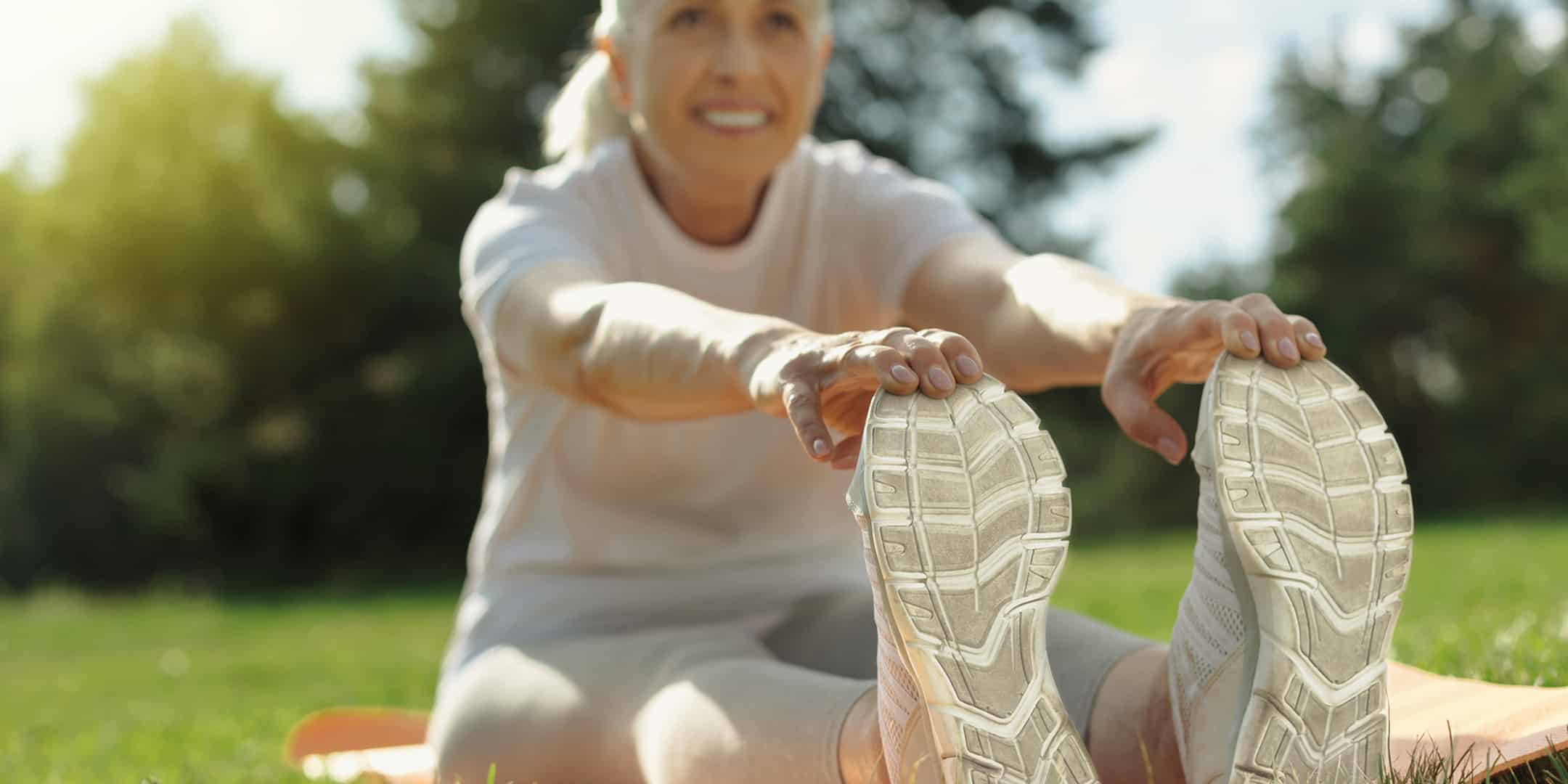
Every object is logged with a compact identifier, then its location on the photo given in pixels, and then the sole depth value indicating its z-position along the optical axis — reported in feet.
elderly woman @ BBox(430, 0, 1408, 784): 4.17
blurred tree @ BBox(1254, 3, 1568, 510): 47.65
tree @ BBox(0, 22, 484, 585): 37.93
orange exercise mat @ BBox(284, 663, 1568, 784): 4.77
